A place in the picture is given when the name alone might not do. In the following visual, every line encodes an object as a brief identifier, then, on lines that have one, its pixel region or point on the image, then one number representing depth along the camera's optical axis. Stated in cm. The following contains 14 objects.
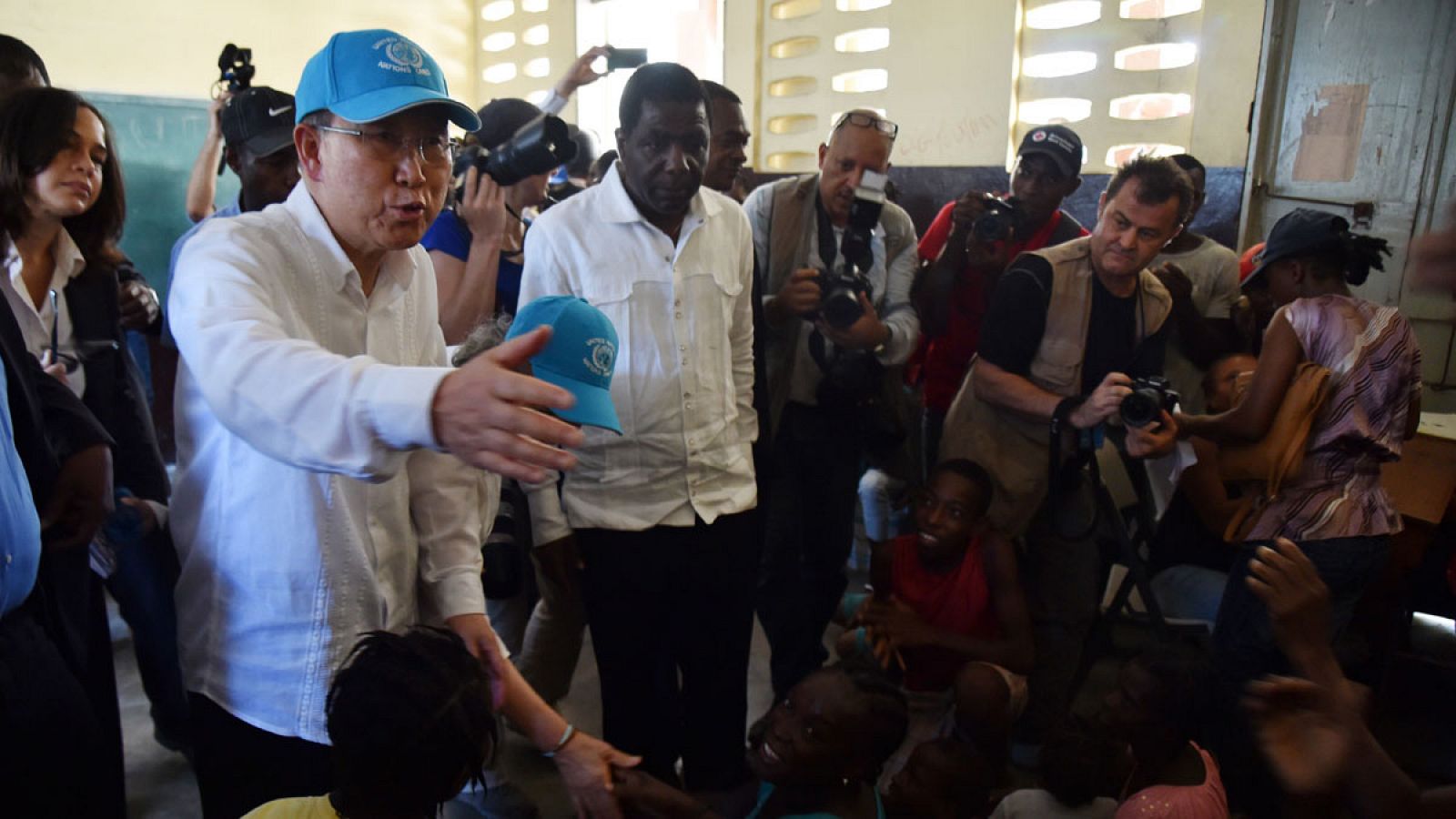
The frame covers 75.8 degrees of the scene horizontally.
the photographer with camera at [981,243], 307
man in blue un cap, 113
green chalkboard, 538
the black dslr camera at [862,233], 268
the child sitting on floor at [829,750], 185
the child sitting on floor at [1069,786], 201
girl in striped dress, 220
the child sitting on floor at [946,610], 258
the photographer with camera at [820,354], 283
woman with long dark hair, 206
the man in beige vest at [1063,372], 246
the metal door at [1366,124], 364
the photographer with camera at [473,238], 230
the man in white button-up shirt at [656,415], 205
